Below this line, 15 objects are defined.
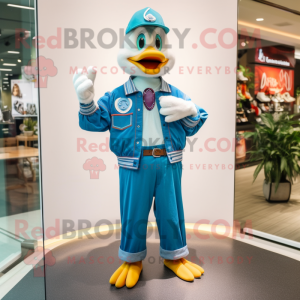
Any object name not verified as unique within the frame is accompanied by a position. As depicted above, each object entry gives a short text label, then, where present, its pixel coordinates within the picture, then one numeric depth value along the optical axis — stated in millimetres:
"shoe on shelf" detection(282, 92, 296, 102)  2627
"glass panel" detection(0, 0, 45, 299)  1428
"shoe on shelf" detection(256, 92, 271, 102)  2688
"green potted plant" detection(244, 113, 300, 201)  2701
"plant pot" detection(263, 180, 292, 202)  2754
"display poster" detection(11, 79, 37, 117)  1535
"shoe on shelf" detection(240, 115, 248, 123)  2852
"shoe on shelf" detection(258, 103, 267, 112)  2719
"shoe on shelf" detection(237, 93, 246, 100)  2817
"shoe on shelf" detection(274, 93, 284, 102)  2639
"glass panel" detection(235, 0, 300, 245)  2592
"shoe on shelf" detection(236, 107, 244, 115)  2855
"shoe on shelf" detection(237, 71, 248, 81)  2780
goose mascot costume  1891
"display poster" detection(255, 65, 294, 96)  2586
